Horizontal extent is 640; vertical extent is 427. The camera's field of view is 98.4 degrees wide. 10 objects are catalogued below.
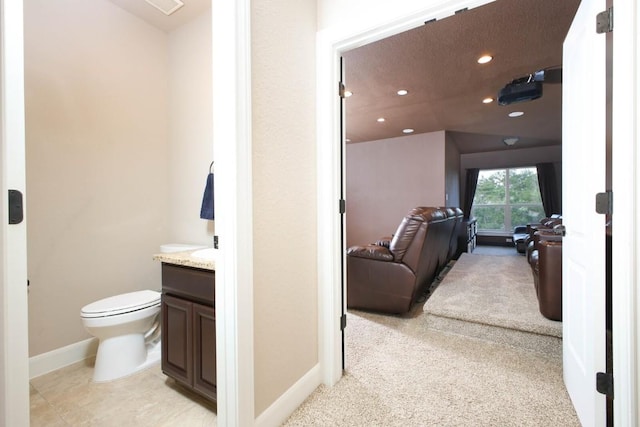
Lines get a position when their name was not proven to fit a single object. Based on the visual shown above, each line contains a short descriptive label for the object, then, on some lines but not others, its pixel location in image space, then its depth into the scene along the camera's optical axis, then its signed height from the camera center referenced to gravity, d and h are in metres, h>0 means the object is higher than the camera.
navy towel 2.16 +0.08
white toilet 1.68 -0.75
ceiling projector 3.15 +1.35
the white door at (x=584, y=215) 1.14 -0.03
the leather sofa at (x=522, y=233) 4.26 -0.60
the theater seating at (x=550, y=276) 1.99 -0.51
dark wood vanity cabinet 1.41 -0.63
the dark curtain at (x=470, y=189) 8.03 +0.57
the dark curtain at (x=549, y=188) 7.03 +0.52
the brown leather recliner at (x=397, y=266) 2.56 -0.55
